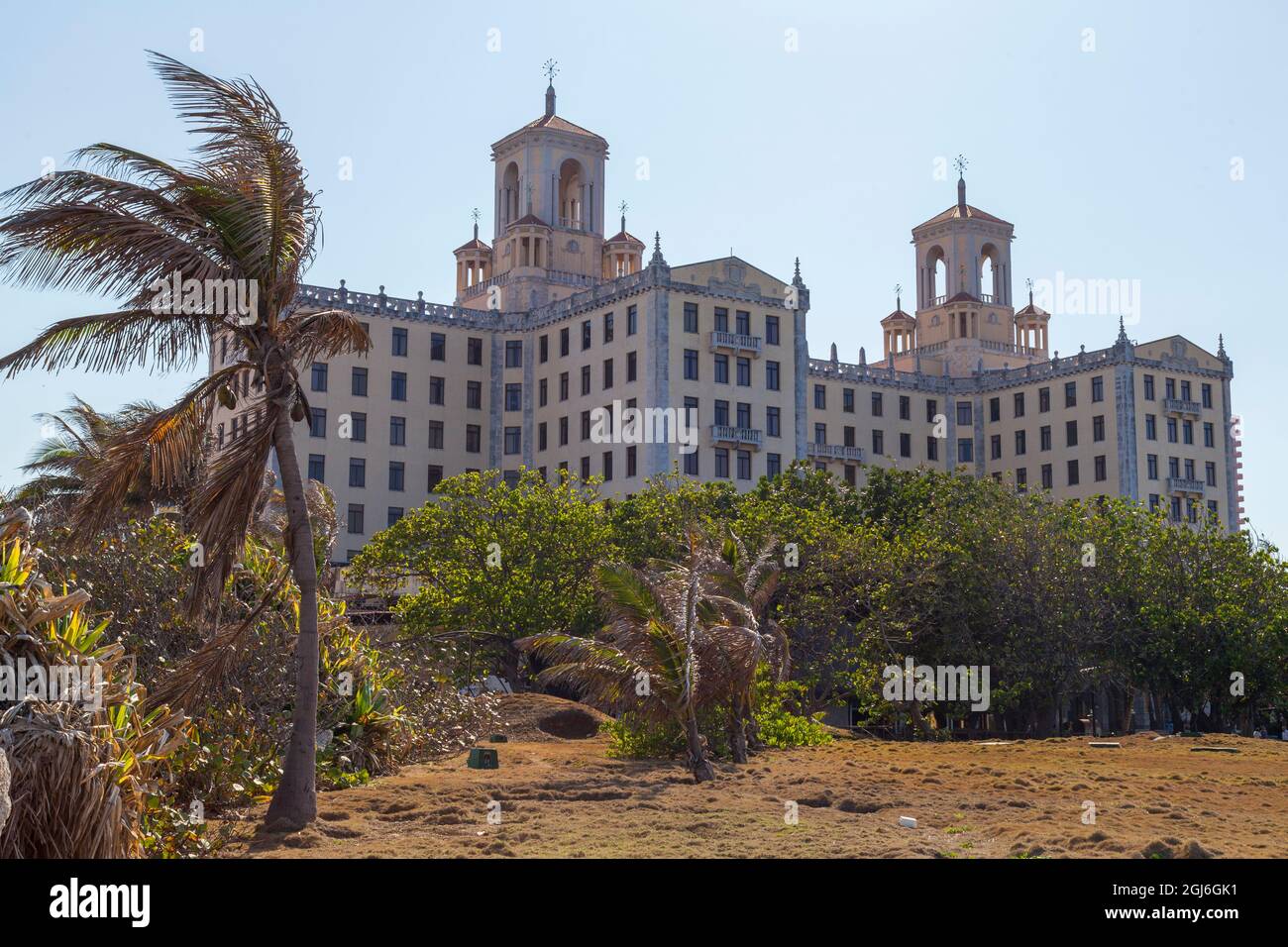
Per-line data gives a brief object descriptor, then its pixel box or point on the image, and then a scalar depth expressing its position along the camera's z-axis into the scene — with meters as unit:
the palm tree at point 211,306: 16.30
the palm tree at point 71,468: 31.03
